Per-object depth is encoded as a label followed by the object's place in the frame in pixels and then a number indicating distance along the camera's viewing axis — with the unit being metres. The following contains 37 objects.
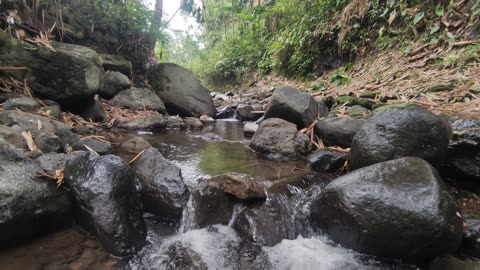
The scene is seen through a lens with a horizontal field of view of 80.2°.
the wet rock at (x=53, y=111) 4.11
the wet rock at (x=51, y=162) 2.37
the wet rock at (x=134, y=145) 3.68
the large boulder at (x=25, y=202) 1.85
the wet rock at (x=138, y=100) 6.22
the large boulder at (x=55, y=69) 4.36
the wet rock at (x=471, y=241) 2.03
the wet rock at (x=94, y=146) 3.08
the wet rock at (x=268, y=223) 2.38
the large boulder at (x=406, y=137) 2.60
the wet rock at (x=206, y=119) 7.32
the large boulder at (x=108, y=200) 2.06
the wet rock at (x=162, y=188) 2.56
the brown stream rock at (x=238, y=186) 2.57
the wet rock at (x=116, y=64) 6.65
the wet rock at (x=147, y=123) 5.41
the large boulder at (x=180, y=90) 7.29
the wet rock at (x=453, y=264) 1.78
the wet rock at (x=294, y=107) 4.59
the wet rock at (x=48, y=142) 2.89
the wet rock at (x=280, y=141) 3.96
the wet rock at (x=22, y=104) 3.77
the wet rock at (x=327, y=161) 3.40
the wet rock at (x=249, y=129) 5.69
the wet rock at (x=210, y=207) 2.54
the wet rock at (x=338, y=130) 3.58
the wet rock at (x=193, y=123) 6.30
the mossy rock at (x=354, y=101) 4.68
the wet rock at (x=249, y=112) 7.41
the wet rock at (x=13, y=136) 2.71
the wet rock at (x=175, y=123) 6.02
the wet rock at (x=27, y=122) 3.16
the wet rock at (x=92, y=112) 5.14
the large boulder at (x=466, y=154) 2.58
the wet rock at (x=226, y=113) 8.36
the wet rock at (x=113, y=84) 6.17
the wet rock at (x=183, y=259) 2.07
